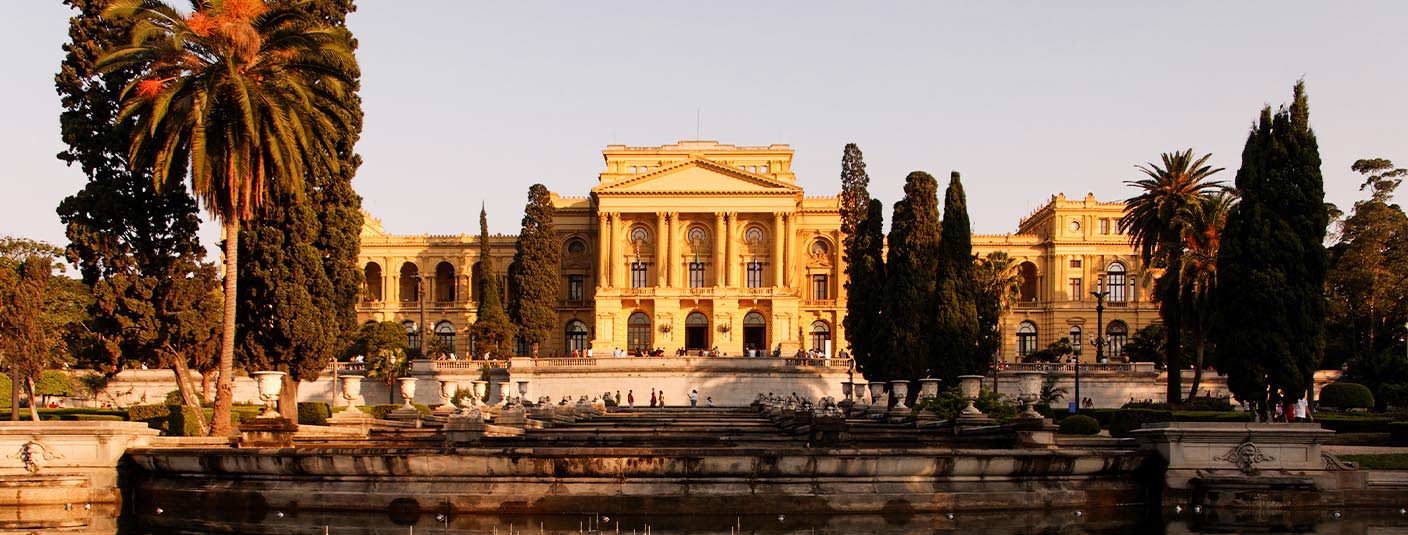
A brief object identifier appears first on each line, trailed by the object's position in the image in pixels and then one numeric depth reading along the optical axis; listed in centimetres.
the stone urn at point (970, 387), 3506
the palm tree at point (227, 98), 2852
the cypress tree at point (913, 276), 4847
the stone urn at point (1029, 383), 5209
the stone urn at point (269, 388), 2738
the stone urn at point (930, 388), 3894
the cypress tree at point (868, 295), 5062
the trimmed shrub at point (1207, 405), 4753
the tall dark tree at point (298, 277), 3378
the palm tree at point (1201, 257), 4772
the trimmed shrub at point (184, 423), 3269
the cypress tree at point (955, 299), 4762
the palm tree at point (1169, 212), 5022
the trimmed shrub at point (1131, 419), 3903
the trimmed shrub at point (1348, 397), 4675
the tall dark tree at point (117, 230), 3077
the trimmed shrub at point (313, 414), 4166
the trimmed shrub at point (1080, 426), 3428
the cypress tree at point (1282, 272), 3116
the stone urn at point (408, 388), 3644
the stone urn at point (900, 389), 4238
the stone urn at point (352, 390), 3322
